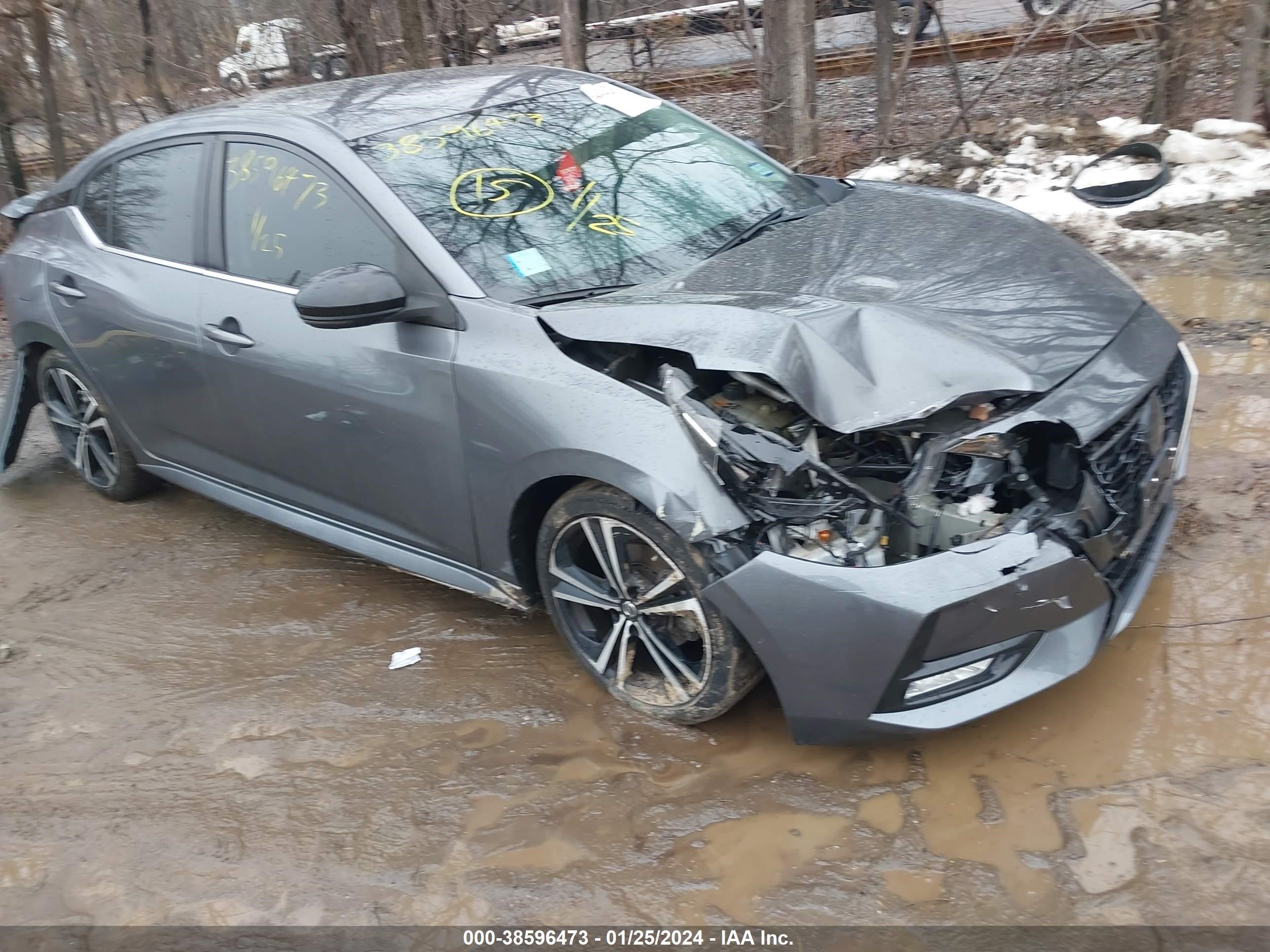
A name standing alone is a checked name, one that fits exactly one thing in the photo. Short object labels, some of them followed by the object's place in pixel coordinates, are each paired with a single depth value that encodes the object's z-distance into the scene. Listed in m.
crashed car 2.77
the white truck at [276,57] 10.64
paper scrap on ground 3.78
